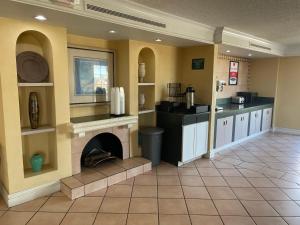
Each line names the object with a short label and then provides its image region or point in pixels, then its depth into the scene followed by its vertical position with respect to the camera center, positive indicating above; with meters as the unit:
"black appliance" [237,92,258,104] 6.36 -0.25
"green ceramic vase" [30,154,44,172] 2.86 -0.98
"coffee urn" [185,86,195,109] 4.09 -0.20
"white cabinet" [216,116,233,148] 4.52 -0.91
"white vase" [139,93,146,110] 4.09 -0.24
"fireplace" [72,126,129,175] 3.16 -0.96
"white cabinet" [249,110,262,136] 5.62 -0.87
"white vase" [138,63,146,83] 3.97 +0.26
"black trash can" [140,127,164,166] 3.79 -0.95
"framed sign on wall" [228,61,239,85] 5.92 +0.38
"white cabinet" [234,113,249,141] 5.05 -0.89
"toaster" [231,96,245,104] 5.91 -0.34
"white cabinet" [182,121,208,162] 3.82 -0.94
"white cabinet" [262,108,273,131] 6.18 -0.89
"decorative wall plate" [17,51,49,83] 2.68 +0.20
